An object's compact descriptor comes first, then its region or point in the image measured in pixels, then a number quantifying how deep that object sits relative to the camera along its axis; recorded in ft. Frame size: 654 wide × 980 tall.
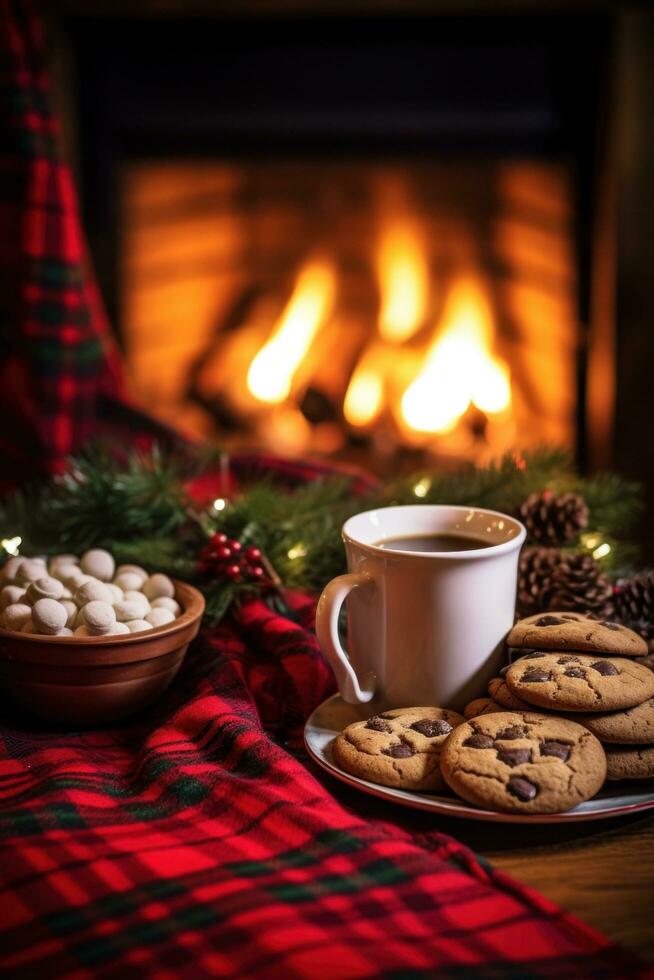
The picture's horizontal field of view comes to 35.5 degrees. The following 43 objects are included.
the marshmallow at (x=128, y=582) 2.34
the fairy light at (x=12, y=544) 2.70
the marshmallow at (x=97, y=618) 2.10
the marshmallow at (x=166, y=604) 2.29
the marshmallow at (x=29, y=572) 2.29
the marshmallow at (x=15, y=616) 2.14
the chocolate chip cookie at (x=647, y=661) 2.09
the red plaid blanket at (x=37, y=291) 3.88
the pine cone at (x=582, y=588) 2.46
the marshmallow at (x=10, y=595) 2.22
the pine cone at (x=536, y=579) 2.52
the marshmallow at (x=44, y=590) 2.18
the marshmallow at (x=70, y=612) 2.17
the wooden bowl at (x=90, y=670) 2.08
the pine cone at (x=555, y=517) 2.72
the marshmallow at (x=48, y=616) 2.09
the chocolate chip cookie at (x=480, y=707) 1.99
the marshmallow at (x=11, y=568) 2.31
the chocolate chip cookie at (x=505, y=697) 1.95
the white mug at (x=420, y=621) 2.04
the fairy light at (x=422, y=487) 3.02
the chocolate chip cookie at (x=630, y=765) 1.83
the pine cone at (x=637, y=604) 2.42
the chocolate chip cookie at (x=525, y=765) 1.74
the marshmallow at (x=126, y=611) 2.19
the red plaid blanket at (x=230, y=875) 1.48
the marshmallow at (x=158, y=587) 2.35
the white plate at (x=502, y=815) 1.74
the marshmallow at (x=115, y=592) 2.23
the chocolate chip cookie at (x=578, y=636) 2.00
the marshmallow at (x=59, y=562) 2.36
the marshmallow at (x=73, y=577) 2.25
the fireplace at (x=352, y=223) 5.47
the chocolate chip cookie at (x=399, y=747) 1.85
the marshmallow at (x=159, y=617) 2.22
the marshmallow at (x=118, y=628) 2.13
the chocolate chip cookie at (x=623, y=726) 1.85
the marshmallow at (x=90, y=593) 2.19
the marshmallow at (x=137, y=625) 2.15
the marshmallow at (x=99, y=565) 2.38
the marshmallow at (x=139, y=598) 2.23
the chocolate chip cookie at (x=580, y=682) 1.85
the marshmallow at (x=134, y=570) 2.40
